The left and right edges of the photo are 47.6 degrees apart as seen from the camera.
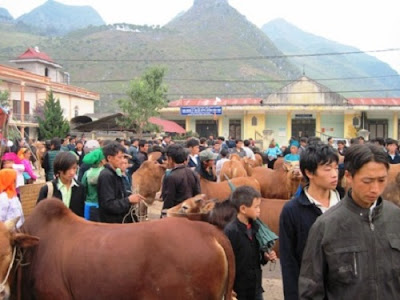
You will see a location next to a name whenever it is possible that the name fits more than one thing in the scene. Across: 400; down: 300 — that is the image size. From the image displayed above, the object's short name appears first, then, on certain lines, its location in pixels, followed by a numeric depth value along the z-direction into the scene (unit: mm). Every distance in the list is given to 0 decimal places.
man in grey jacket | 2154
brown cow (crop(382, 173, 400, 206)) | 5427
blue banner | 27531
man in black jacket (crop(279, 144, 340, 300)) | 2883
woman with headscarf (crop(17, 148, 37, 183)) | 9188
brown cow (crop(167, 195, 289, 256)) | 3846
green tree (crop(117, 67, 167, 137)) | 27062
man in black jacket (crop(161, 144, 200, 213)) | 5470
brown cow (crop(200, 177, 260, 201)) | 7082
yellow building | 31641
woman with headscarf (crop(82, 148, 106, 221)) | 4961
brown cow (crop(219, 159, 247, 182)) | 9375
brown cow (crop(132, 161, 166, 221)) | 7805
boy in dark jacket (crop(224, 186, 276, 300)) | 3684
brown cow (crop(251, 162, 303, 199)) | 7851
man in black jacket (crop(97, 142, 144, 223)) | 4527
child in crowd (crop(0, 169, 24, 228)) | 5391
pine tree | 32406
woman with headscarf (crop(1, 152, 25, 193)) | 7997
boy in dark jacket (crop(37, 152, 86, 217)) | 4531
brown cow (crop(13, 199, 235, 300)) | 3002
